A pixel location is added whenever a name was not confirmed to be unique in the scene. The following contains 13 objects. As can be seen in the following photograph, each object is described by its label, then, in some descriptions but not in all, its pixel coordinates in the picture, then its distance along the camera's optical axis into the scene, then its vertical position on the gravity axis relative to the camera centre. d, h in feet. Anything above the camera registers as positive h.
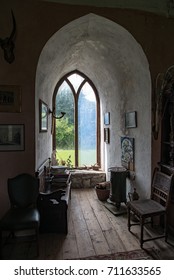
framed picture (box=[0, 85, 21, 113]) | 8.15 +1.63
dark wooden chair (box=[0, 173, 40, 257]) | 7.18 -2.17
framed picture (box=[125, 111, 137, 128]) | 10.82 +1.10
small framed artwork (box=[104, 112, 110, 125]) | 15.01 +1.57
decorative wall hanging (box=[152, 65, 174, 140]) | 8.98 +2.04
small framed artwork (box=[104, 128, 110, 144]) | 15.10 +0.27
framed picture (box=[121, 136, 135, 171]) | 11.33 -0.73
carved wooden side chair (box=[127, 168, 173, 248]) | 7.81 -2.63
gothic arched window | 17.11 +1.50
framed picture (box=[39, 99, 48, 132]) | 9.87 +1.23
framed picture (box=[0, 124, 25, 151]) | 8.23 +0.12
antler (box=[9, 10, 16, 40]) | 7.91 +4.17
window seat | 15.70 -2.94
